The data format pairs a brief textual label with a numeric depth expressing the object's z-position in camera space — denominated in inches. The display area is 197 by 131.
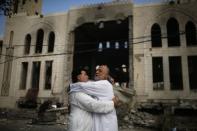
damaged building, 499.4
